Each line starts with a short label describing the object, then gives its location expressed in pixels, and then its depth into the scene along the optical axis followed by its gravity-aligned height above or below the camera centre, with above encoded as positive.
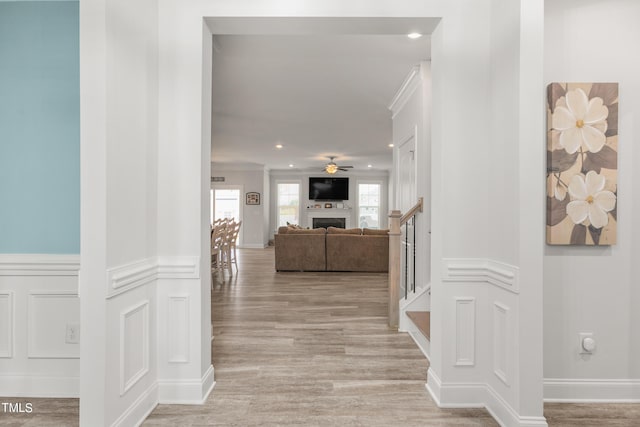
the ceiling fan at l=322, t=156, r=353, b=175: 10.04 +1.15
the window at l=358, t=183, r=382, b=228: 13.48 +0.17
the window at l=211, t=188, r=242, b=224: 12.60 +0.25
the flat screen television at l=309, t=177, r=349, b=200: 13.21 +0.76
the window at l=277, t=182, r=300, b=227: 13.51 +0.38
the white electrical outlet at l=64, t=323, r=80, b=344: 2.48 -0.82
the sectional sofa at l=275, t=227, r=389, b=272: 7.68 -0.82
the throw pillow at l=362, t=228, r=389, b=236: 7.75 -0.44
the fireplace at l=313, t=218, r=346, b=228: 13.23 -0.40
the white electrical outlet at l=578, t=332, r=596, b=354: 2.39 -0.84
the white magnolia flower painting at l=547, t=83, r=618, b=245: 2.33 +0.32
